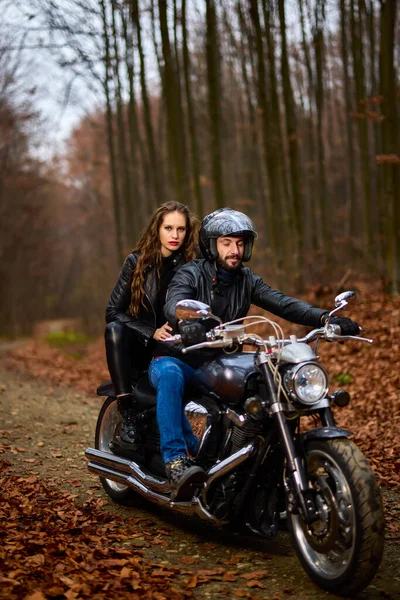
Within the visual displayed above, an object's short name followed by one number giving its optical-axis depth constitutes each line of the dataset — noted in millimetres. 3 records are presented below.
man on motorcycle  4676
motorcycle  3768
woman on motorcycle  5516
